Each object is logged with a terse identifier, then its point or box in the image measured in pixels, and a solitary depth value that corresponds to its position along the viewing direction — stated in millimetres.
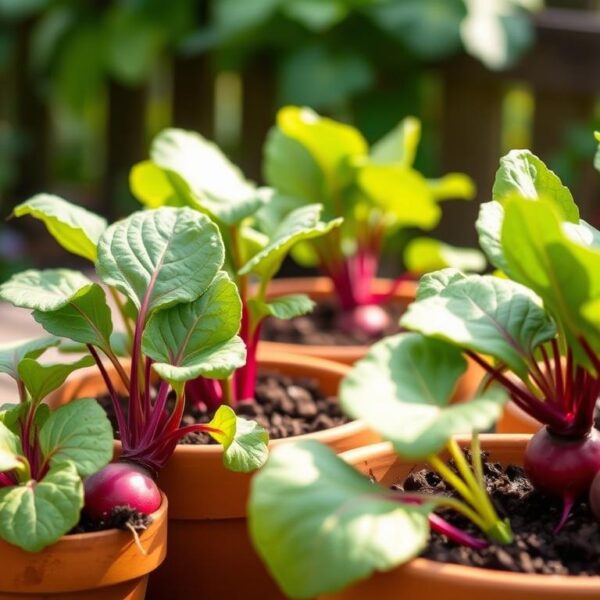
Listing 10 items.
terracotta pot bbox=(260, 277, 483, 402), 1527
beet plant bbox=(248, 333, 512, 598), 922
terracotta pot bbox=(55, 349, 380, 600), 1177
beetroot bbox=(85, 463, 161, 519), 1076
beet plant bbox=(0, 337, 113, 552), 1026
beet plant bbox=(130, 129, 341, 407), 1289
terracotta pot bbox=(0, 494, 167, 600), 1039
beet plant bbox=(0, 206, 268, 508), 1134
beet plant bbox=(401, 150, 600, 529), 986
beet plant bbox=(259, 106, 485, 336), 1697
